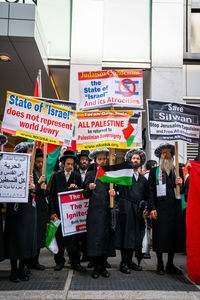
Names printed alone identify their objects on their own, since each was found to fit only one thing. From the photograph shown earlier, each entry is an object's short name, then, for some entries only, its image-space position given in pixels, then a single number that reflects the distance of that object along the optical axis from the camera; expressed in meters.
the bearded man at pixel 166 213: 5.16
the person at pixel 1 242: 4.44
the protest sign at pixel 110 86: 5.50
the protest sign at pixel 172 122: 5.39
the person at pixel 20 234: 4.53
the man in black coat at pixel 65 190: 5.42
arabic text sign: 4.52
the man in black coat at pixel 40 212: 5.50
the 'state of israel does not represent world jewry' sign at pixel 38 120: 5.09
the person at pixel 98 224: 4.92
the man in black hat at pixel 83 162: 6.70
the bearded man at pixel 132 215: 5.22
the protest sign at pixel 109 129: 5.36
